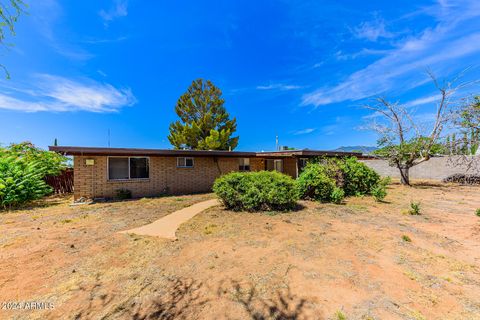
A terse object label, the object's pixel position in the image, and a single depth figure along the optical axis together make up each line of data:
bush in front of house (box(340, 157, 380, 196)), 9.42
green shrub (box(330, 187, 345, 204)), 7.98
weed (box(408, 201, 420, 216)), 6.23
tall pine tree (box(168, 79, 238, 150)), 23.12
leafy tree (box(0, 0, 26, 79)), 2.04
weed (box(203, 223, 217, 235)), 4.82
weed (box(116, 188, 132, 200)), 9.77
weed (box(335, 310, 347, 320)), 2.06
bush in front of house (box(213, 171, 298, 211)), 6.76
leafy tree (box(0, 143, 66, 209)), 7.81
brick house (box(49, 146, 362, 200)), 9.07
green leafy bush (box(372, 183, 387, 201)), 8.19
